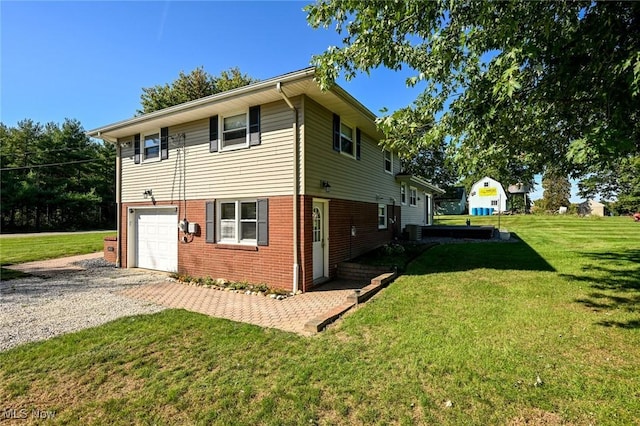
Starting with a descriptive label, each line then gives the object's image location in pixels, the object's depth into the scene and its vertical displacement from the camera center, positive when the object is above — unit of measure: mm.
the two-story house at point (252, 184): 7844 +1009
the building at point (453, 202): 47553 +2114
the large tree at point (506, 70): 3465 +1933
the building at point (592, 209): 42844 +721
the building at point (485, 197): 40781 +2483
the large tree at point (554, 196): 46222 +3065
